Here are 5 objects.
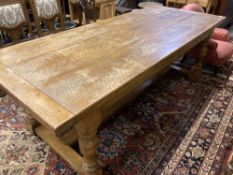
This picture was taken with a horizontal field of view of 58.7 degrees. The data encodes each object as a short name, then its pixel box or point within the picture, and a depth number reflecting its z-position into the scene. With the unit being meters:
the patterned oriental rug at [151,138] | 1.51
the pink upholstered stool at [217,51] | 2.42
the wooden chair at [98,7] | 3.30
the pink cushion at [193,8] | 2.58
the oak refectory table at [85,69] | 0.93
